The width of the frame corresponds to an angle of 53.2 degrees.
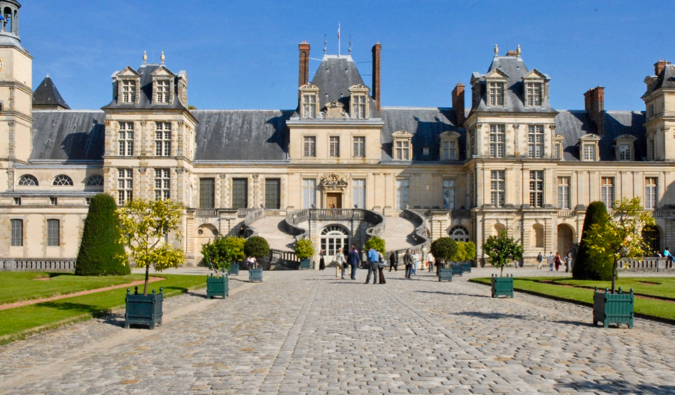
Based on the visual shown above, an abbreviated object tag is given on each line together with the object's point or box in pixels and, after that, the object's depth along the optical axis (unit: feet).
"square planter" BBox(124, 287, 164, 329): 45.06
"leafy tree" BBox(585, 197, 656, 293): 54.90
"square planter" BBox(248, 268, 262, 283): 93.30
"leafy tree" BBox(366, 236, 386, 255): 122.83
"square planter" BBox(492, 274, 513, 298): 68.03
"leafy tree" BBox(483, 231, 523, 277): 80.18
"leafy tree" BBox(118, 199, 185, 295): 51.37
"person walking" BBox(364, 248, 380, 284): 85.15
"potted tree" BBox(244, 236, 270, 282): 122.42
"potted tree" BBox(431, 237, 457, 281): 109.19
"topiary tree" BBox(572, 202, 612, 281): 88.74
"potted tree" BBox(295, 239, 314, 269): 125.70
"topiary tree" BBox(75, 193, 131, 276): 86.89
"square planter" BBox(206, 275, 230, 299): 66.74
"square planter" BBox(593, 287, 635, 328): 44.60
